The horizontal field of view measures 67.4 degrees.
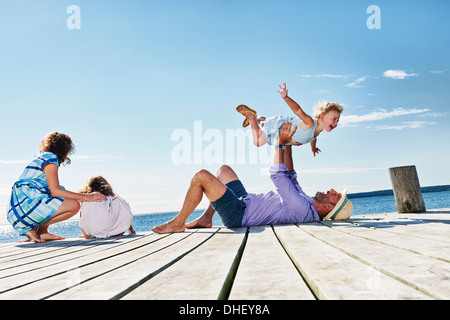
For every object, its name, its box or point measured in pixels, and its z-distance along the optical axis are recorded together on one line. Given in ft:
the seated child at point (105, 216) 14.23
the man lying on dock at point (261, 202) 11.97
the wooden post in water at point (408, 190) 16.75
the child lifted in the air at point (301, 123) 16.10
